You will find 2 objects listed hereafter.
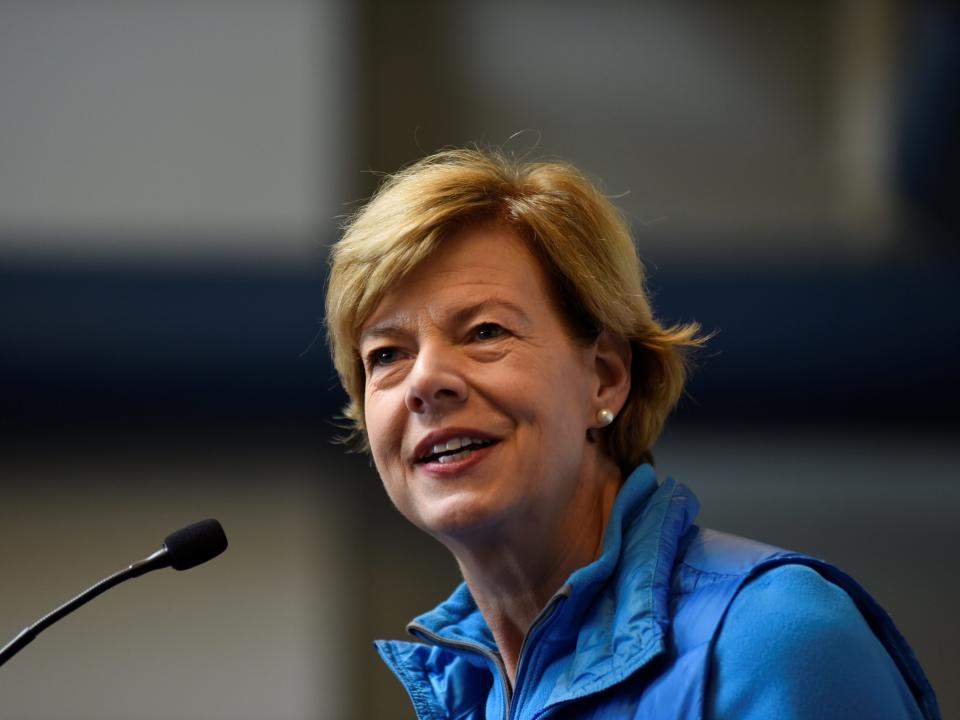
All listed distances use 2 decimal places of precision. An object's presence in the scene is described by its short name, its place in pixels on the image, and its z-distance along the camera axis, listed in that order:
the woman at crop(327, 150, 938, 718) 3.94
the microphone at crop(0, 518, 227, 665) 3.98
